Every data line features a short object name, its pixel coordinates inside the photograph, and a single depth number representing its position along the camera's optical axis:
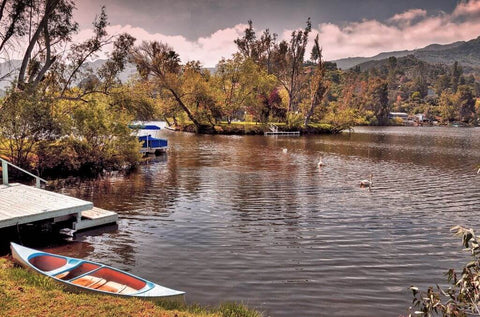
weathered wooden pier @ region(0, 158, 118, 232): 12.91
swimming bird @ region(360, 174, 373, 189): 25.81
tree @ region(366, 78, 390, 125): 174.38
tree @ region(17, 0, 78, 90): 27.61
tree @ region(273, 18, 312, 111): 94.25
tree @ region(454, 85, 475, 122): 194.45
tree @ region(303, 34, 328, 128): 89.48
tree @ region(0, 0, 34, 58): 26.83
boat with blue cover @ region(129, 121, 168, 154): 40.56
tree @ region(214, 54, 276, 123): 86.50
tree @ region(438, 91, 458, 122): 193.25
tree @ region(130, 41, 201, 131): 79.12
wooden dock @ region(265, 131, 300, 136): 83.81
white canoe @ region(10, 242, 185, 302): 7.95
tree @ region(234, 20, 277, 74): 104.25
